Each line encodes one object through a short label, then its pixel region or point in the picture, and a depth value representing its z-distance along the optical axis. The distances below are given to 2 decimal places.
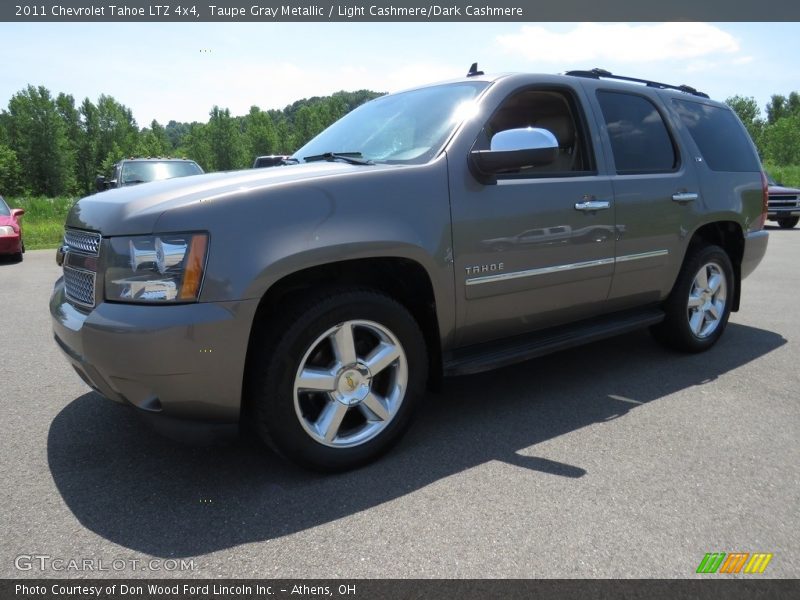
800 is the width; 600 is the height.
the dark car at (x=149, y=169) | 11.30
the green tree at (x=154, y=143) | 69.25
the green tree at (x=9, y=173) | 56.47
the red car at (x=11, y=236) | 10.17
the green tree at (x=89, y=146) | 68.94
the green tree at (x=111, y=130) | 70.06
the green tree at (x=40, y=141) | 59.41
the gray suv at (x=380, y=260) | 2.24
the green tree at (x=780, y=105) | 96.56
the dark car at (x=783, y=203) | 16.89
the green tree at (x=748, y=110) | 74.84
